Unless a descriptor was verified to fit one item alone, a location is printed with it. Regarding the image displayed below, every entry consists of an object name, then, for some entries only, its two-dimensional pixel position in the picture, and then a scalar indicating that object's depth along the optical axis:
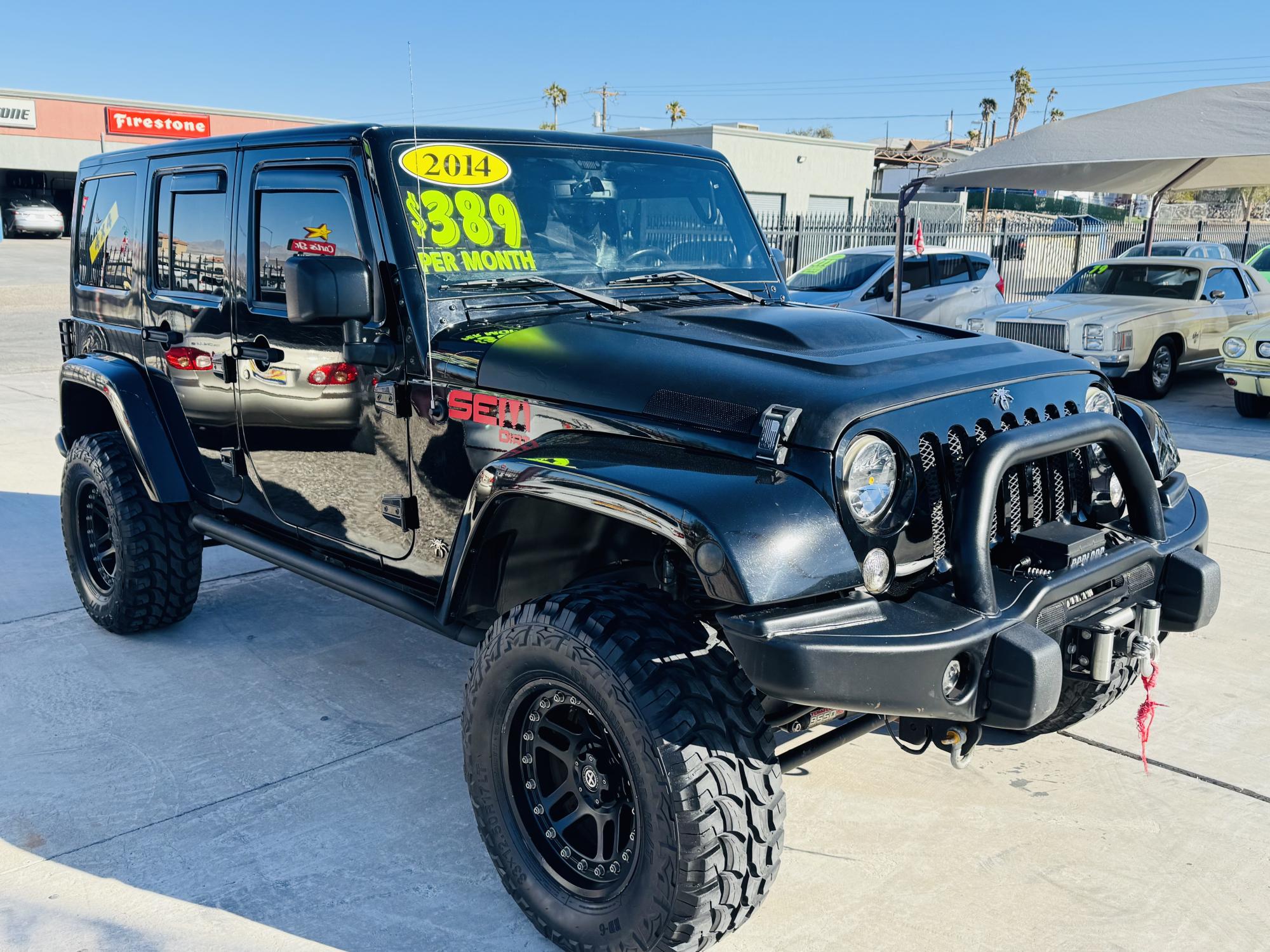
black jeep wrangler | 2.37
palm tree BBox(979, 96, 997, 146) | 89.94
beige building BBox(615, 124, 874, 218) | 31.50
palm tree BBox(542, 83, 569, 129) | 87.19
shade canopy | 11.36
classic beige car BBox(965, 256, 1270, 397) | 10.88
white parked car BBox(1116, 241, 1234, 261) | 18.48
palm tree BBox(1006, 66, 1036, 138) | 76.31
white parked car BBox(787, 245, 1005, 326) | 13.38
